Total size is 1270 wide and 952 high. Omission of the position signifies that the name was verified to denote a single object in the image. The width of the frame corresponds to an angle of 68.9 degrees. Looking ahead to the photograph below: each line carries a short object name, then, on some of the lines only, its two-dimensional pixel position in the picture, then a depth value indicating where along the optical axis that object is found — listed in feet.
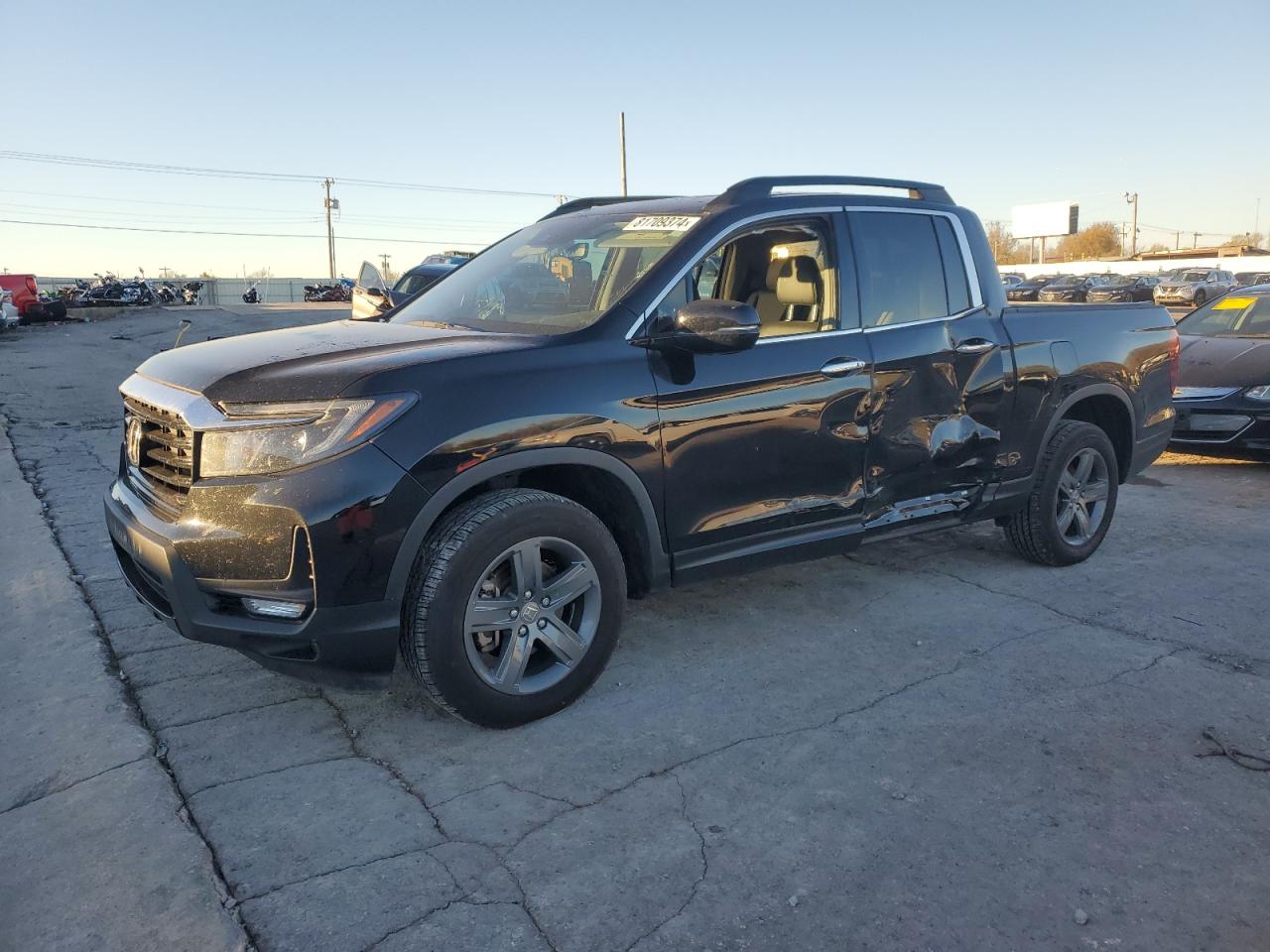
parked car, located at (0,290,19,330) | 78.95
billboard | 279.08
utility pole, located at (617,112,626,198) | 122.21
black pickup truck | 9.51
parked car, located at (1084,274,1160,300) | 114.52
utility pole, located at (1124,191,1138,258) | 309.30
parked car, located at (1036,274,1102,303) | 126.82
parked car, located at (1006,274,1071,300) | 132.41
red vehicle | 92.68
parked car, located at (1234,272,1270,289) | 133.08
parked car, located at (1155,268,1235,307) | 112.27
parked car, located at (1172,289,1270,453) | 25.50
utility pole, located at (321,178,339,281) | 255.09
